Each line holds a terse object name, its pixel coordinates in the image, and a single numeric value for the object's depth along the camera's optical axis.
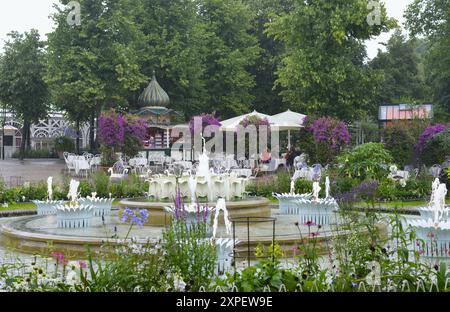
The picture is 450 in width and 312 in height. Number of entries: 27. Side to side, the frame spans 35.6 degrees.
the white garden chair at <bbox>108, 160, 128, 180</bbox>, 26.48
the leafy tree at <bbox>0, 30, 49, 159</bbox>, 45.86
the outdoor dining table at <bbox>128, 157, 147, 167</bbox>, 30.79
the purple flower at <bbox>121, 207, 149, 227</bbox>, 7.97
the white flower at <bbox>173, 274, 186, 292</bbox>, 6.25
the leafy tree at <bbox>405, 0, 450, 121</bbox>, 39.06
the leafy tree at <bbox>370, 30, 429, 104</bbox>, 50.16
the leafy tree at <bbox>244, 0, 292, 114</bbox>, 46.41
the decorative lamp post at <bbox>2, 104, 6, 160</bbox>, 54.76
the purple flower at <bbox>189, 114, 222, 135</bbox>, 33.50
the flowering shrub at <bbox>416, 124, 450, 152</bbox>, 26.70
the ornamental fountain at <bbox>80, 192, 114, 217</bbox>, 15.57
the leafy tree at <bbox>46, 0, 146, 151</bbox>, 37.84
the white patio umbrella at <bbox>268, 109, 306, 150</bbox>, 32.09
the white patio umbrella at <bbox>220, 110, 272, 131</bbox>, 32.22
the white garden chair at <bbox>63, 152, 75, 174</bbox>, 30.94
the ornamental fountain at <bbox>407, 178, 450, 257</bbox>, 10.95
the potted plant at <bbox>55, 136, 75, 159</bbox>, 47.81
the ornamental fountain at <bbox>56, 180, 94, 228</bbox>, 13.32
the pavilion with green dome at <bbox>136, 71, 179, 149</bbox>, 38.88
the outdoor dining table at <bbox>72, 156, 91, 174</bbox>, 29.95
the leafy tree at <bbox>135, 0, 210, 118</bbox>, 40.62
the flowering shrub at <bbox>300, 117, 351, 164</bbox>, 28.58
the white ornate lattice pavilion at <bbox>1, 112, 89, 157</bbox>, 61.38
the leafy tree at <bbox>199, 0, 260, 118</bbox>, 42.97
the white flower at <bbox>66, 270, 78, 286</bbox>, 6.23
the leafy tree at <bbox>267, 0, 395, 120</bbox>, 35.88
